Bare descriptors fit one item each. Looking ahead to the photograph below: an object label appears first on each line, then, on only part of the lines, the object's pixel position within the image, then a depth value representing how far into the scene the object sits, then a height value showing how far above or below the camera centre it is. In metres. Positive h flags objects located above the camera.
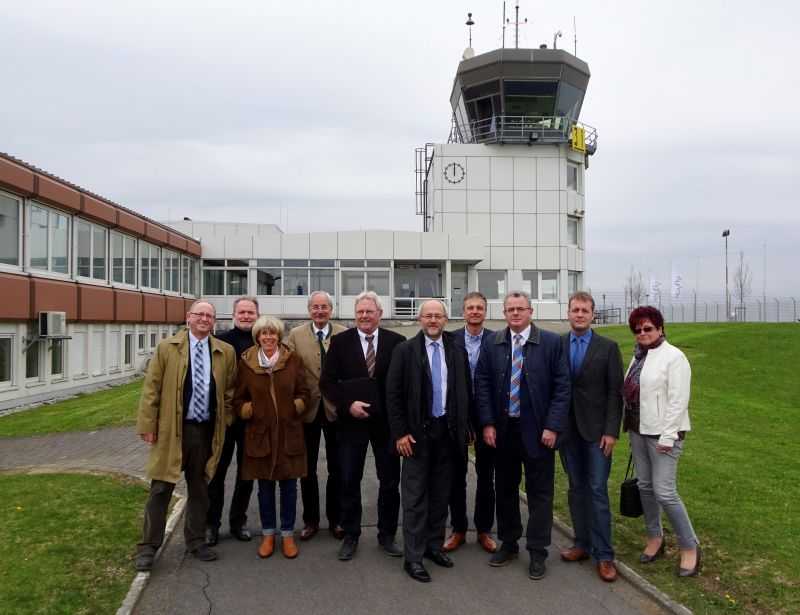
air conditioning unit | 16.92 -0.34
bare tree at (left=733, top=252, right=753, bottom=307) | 65.44 +2.39
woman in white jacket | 5.40 -0.91
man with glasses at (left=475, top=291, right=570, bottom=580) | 5.65 -0.88
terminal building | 35.94 +4.00
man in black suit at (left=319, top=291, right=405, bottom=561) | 6.03 -0.90
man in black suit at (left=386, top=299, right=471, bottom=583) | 5.71 -0.93
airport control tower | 37.59 +6.73
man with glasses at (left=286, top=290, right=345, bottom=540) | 6.38 -1.00
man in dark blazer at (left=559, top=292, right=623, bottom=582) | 5.59 -1.00
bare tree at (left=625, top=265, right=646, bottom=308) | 64.00 +1.69
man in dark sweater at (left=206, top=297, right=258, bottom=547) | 6.30 -1.50
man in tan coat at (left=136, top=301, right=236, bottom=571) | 5.66 -0.92
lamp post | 47.09 +0.83
